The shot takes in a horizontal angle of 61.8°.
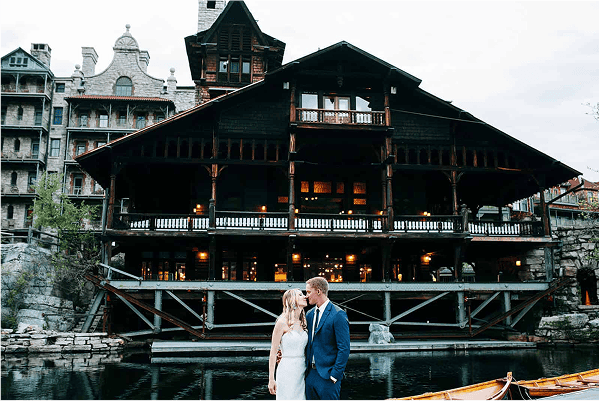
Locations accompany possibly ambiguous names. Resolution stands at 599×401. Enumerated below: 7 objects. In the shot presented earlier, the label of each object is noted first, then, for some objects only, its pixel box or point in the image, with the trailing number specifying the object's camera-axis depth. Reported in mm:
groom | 6250
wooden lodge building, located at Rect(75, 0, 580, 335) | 26734
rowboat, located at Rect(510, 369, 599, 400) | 11461
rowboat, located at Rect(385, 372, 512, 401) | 10047
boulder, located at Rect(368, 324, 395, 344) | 23547
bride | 6312
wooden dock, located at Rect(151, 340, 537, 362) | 21266
